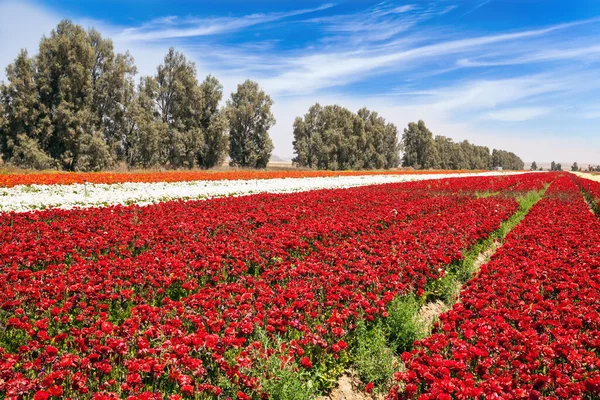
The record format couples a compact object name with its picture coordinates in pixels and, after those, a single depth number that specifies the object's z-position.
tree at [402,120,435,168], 112.56
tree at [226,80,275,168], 62.03
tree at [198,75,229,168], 52.06
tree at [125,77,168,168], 45.16
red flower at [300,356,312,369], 4.21
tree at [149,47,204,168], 48.78
